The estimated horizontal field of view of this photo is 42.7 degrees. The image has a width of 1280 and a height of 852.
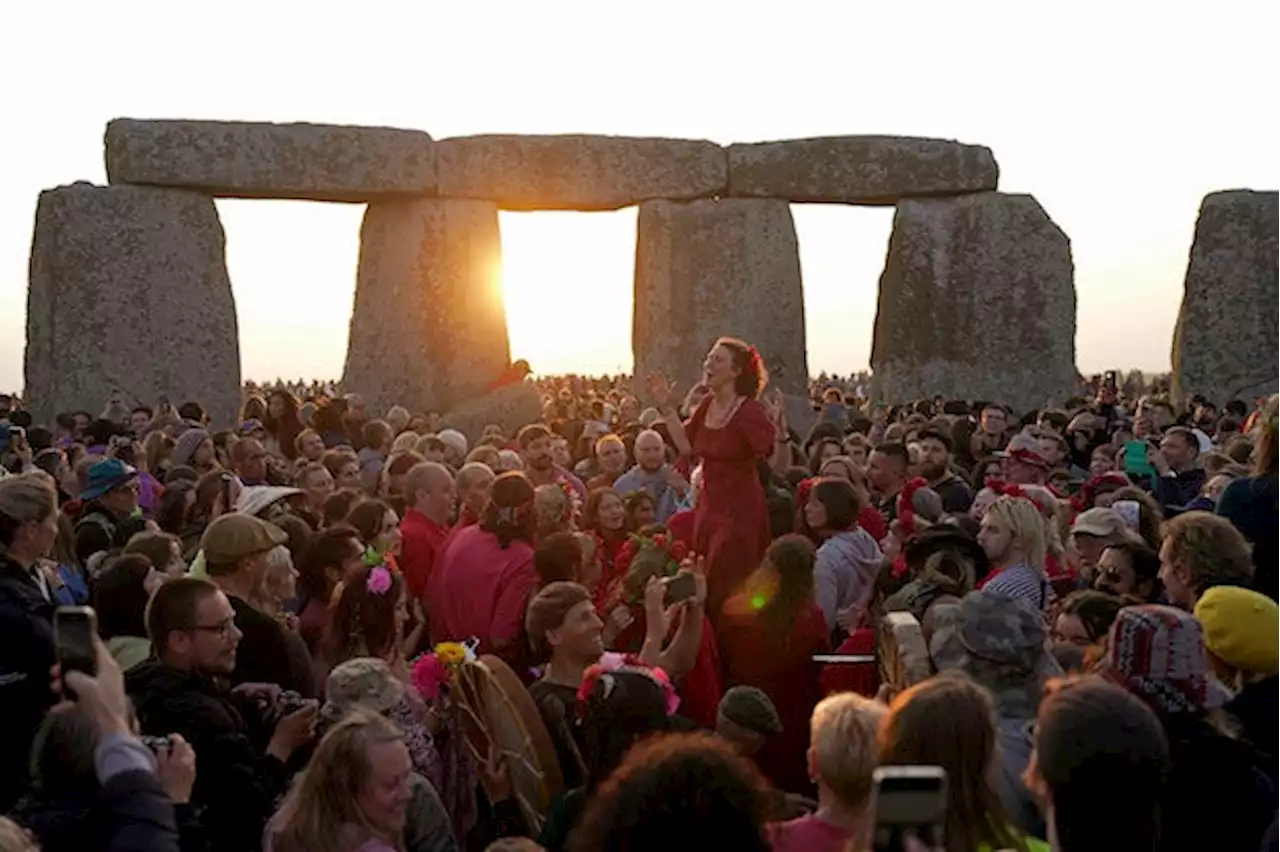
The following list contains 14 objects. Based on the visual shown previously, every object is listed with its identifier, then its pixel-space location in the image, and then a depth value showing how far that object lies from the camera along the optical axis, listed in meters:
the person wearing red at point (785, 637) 6.00
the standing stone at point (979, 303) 19.19
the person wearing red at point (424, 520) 7.38
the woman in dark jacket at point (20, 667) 4.65
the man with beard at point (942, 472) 8.42
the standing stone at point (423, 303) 18.52
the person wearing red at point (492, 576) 6.36
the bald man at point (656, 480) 9.23
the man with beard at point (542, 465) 9.40
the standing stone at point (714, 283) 18.73
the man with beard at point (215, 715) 4.07
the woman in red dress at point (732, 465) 7.88
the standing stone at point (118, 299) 17.77
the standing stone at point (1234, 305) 19.12
